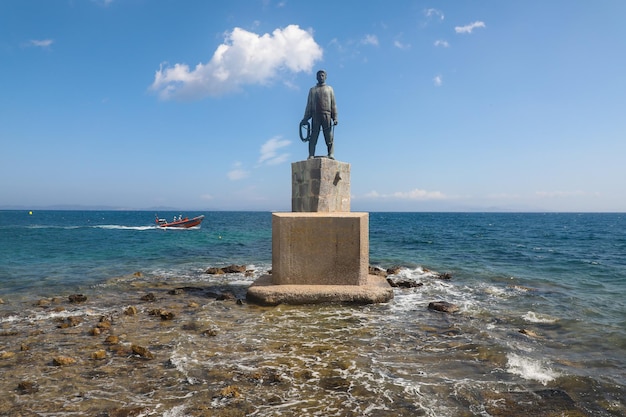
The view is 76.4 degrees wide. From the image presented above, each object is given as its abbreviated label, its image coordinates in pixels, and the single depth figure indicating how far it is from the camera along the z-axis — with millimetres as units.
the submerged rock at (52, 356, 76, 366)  5285
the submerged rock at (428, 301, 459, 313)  8562
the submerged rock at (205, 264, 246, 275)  14123
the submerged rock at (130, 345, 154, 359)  5547
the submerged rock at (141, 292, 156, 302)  9546
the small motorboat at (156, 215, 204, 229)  47856
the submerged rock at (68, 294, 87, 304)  9423
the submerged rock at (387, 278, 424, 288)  11361
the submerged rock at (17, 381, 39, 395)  4488
